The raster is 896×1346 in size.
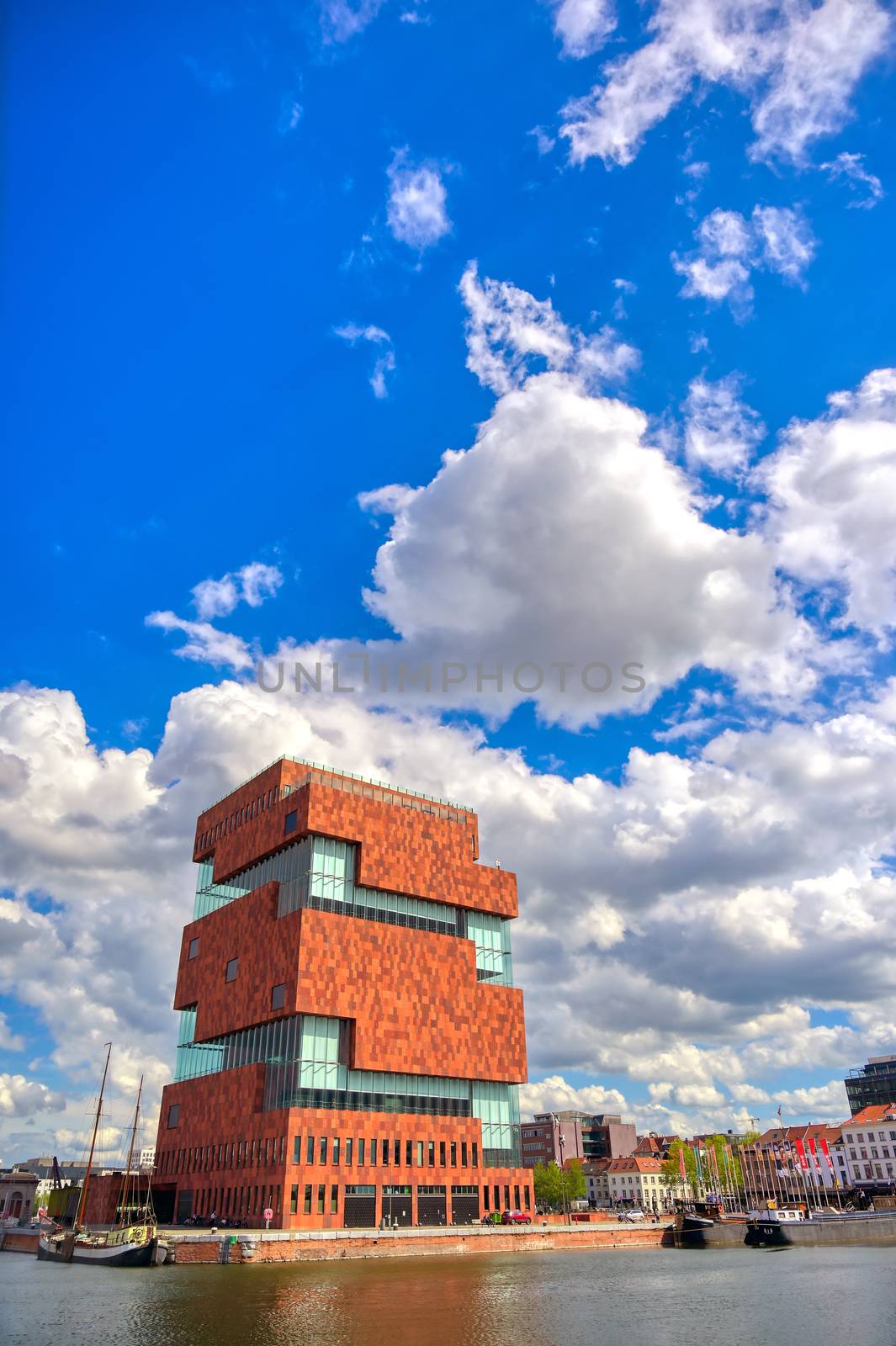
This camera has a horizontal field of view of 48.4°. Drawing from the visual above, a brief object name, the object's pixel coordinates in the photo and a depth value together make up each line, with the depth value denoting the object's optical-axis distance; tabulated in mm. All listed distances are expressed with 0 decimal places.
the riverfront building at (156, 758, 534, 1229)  108375
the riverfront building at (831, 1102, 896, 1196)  189875
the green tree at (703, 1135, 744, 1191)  187250
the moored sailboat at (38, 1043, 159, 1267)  83188
